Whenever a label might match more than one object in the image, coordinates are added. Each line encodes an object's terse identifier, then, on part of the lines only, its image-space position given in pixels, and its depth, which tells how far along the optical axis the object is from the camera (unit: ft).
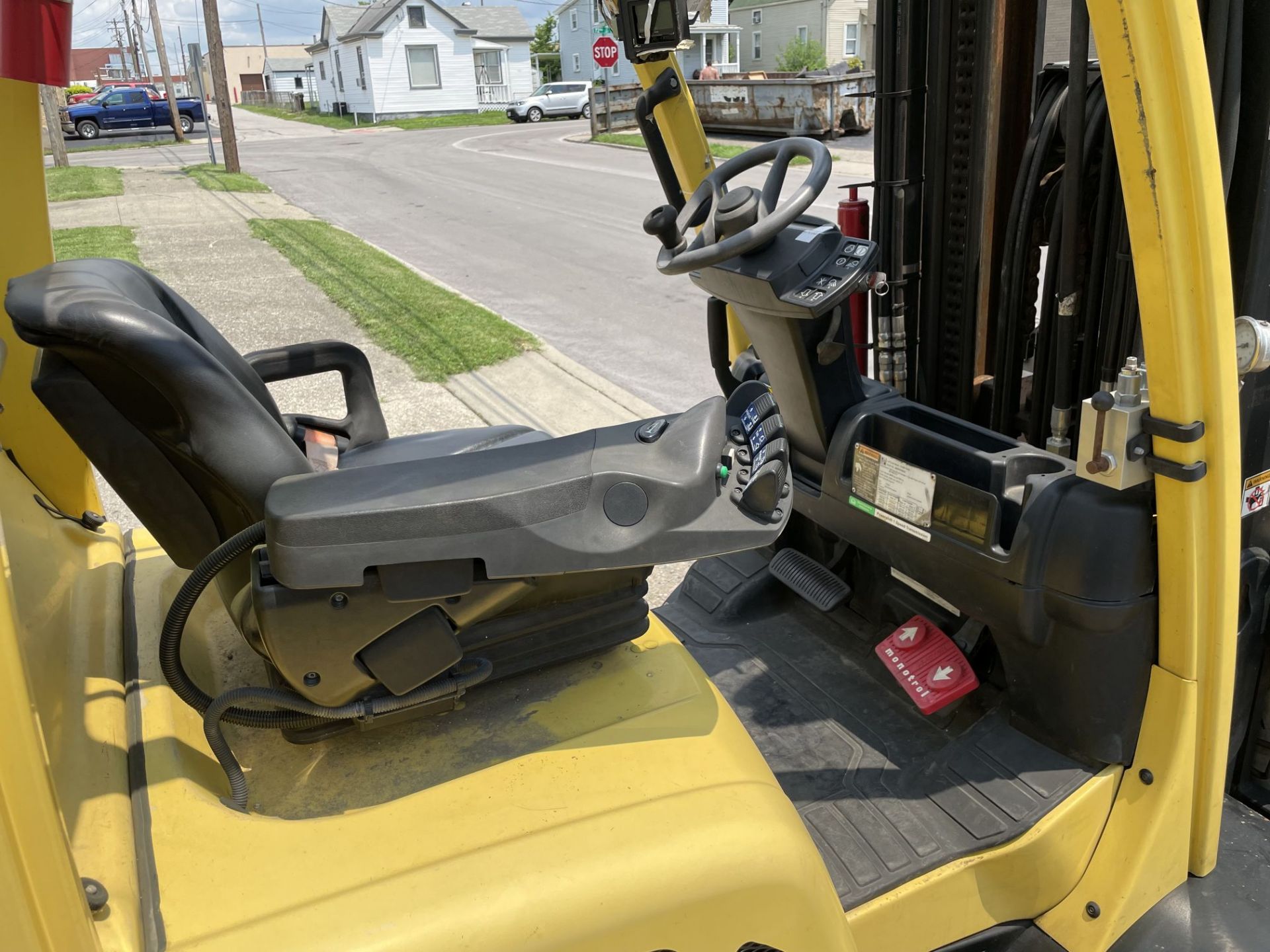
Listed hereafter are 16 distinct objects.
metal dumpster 60.54
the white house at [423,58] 142.51
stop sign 41.77
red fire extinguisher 8.14
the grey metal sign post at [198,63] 49.85
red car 113.09
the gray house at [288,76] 238.89
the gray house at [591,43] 117.91
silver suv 117.29
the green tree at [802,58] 113.19
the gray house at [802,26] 128.77
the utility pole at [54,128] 59.00
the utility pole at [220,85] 58.39
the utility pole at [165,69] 98.27
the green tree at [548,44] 181.78
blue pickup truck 109.19
